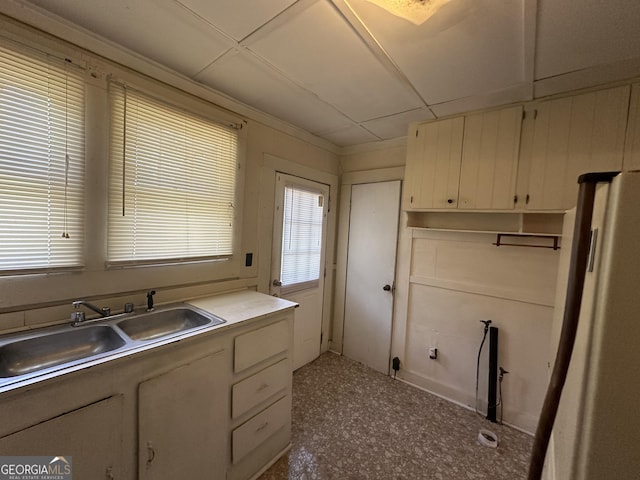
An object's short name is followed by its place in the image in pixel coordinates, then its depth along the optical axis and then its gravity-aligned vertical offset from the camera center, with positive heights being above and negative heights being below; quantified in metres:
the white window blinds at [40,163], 1.23 +0.24
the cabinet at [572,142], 1.64 +0.67
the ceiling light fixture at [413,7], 1.10 +0.95
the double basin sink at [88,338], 1.18 -0.65
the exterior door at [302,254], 2.59 -0.29
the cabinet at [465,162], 2.00 +0.61
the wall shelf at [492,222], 2.04 +0.14
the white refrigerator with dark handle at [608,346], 0.56 -0.22
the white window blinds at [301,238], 2.68 -0.12
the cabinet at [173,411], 0.96 -0.88
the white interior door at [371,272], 2.85 -0.47
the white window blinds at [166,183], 1.58 +0.25
